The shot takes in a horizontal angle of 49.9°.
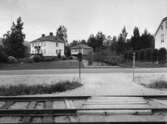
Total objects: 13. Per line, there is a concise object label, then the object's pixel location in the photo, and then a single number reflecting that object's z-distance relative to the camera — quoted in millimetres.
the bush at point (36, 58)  40953
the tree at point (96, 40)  86000
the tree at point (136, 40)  61375
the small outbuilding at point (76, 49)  75375
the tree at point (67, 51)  69719
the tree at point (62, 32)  87000
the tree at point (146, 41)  61469
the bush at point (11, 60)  37162
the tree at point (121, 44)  69162
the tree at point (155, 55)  34281
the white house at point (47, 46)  58250
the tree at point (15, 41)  47312
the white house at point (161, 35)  41488
